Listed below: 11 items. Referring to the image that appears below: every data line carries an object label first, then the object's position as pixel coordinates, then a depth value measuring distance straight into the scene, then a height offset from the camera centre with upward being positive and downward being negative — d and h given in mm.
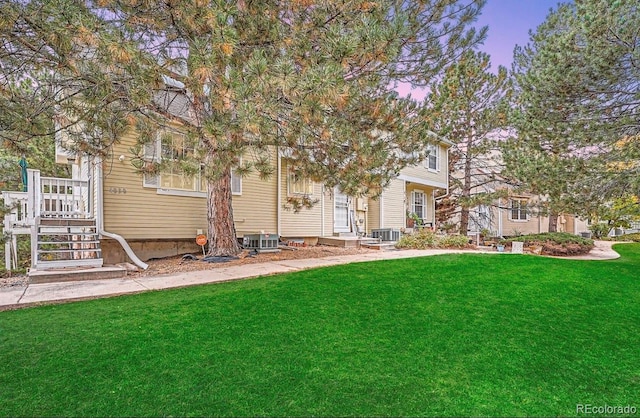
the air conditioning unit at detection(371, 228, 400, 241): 11734 -639
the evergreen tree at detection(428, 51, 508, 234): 14617 +4556
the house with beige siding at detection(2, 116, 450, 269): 6434 +210
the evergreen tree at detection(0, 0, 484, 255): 3861 +1933
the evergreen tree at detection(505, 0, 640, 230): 5785 +2235
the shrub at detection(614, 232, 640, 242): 16502 -1222
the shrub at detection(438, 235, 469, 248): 11289 -906
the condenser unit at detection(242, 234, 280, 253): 8547 -649
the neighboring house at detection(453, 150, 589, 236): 16000 -1
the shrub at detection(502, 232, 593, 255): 10188 -937
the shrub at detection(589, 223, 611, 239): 17922 -833
